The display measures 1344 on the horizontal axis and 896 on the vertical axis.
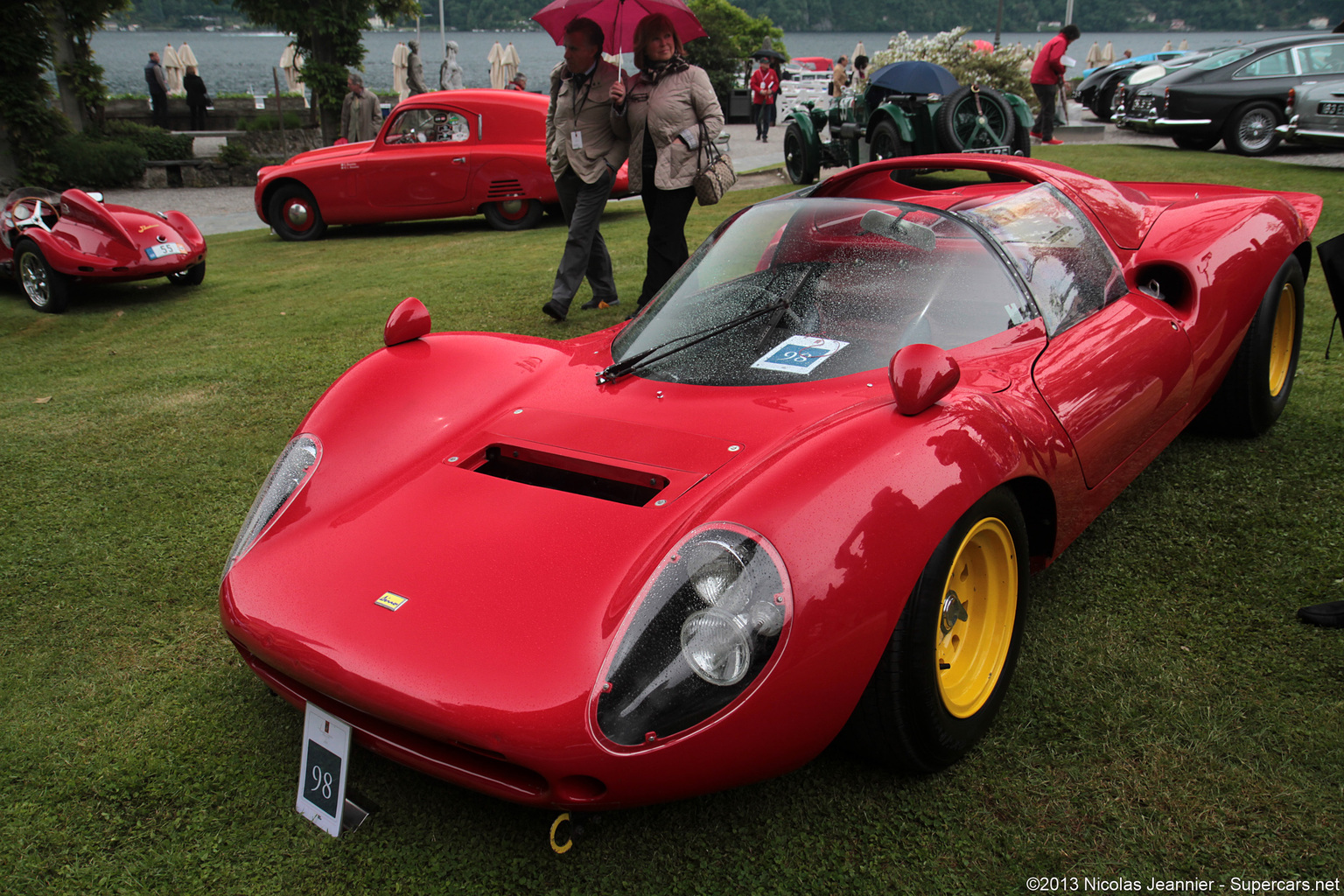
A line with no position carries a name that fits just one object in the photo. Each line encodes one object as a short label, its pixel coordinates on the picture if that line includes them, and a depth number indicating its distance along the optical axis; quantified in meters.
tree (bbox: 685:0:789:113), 24.55
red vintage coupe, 9.43
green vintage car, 9.69
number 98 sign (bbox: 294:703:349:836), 1.75
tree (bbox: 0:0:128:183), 12.07
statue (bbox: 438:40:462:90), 16.62
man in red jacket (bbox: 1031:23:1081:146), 12.03
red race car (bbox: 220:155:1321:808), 1.59
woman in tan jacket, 4.89
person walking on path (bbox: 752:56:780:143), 17.59
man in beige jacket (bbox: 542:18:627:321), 5.24
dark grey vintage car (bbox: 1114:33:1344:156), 11.19
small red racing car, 6.65
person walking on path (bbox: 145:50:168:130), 18.52
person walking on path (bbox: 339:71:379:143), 12.20
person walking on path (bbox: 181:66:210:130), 19.09
